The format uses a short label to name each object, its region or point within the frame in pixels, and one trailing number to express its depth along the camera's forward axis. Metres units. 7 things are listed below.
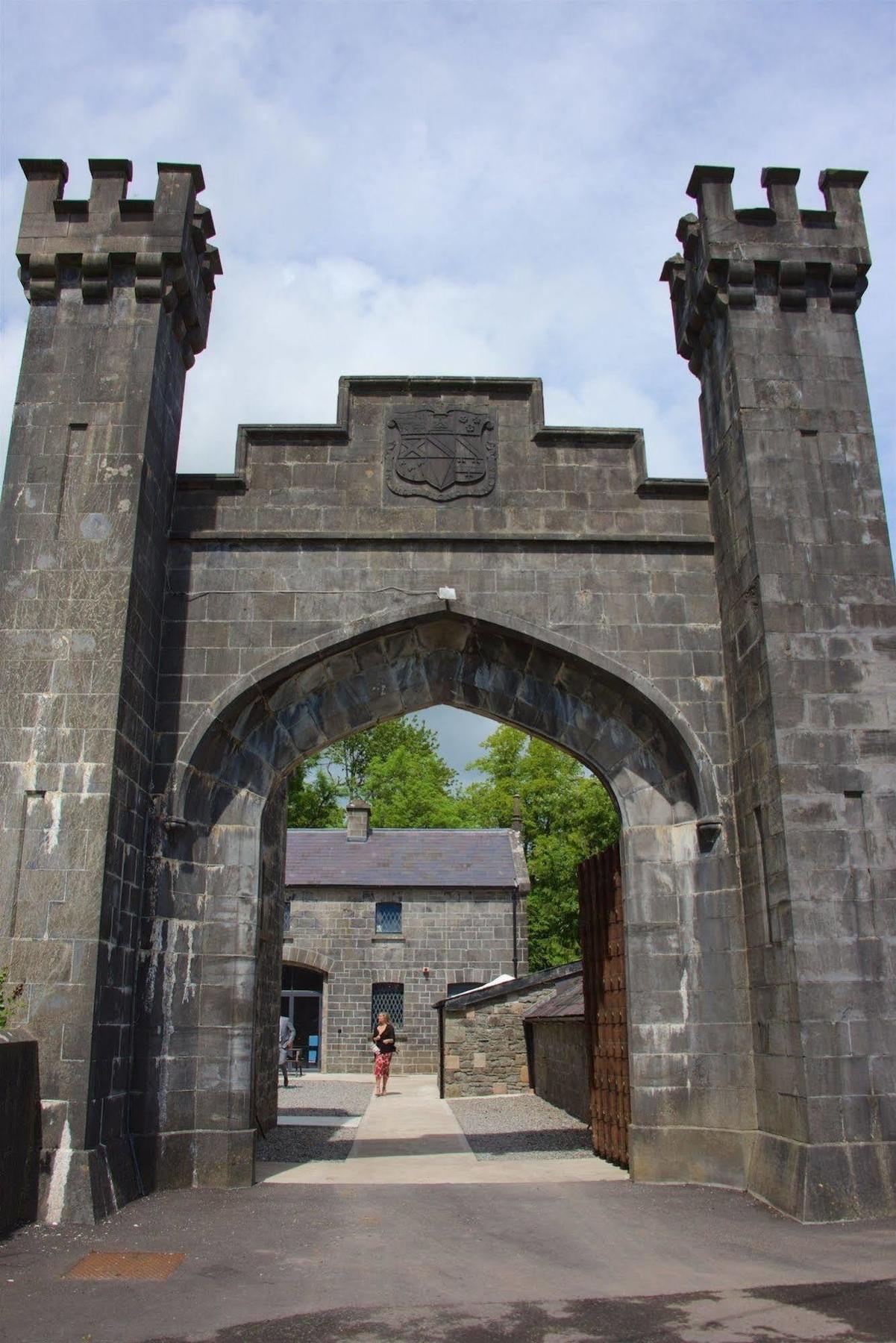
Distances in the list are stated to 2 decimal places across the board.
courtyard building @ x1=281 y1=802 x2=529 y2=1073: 25.06
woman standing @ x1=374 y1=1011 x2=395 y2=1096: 18.56
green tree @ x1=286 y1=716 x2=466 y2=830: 36.94
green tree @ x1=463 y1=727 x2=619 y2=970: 29.89
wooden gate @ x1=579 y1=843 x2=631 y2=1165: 9.14
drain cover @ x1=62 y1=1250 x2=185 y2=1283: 5.36
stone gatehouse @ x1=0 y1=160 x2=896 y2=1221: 7.33
